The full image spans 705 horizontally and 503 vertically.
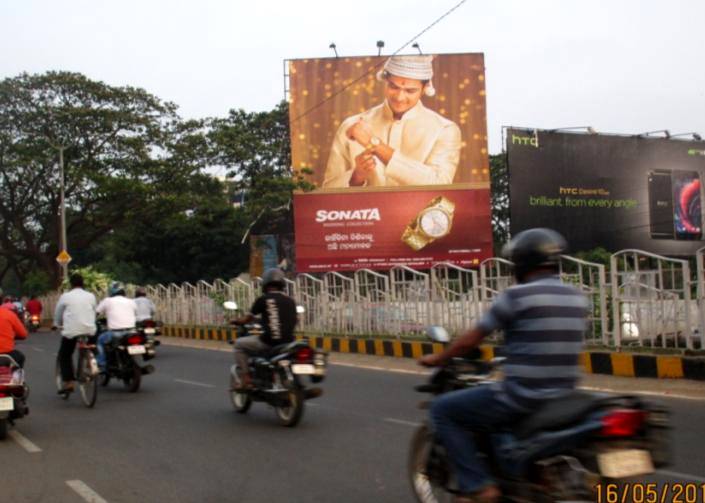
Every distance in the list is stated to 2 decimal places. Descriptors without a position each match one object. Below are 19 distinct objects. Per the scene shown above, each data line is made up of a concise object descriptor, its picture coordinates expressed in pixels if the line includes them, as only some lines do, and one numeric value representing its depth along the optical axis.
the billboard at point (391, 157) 35.56
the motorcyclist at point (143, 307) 18.66
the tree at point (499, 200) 54.03
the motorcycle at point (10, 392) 8.20
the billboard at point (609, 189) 34.50
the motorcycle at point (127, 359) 11.97
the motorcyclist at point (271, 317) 9.05
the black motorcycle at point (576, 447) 3.83
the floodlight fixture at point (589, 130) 35.31
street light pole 36.06
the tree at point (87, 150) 39.19
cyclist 10.88
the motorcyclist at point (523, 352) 4.12
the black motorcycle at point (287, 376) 8.70
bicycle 10.76
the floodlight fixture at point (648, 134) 36.56
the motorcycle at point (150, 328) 13.73
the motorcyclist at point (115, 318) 12.31
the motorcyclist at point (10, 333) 8.54
